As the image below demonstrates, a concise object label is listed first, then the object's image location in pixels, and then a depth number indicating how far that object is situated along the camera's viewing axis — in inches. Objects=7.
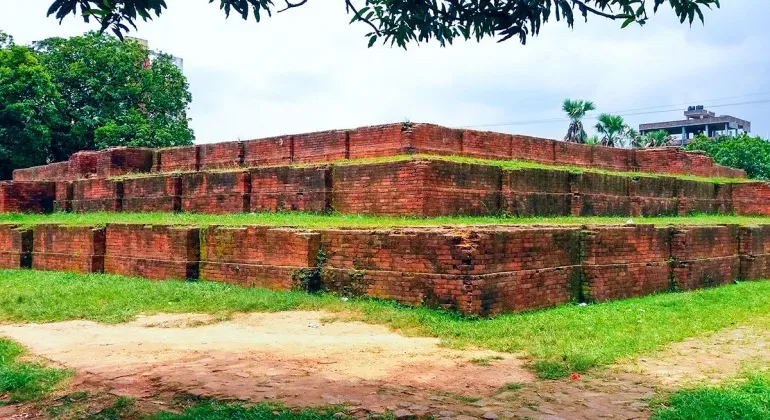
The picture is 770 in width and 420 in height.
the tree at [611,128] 1360.7
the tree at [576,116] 1364.4
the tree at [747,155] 1236.5
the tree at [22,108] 880.3
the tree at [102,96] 983.6
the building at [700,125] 2285.9
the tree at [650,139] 1389.0
